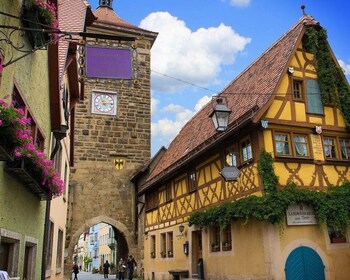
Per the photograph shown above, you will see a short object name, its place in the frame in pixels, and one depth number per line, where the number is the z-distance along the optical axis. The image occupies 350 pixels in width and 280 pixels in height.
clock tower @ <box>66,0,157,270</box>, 22.12
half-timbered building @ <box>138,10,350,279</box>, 10.50
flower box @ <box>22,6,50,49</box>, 5.44
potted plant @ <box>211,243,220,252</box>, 12.79
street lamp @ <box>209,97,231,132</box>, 9.80
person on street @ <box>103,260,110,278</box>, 29.79
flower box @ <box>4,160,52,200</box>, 5.09
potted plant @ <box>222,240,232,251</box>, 12.13
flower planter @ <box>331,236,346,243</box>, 10.92
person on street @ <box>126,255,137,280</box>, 20.31
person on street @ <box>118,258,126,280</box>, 21.14
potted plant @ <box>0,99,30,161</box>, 4.05
